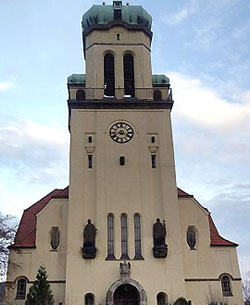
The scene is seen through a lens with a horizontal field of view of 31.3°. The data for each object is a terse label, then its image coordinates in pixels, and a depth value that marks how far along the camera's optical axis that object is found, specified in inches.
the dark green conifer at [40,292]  1019.9
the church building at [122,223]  1127.0
